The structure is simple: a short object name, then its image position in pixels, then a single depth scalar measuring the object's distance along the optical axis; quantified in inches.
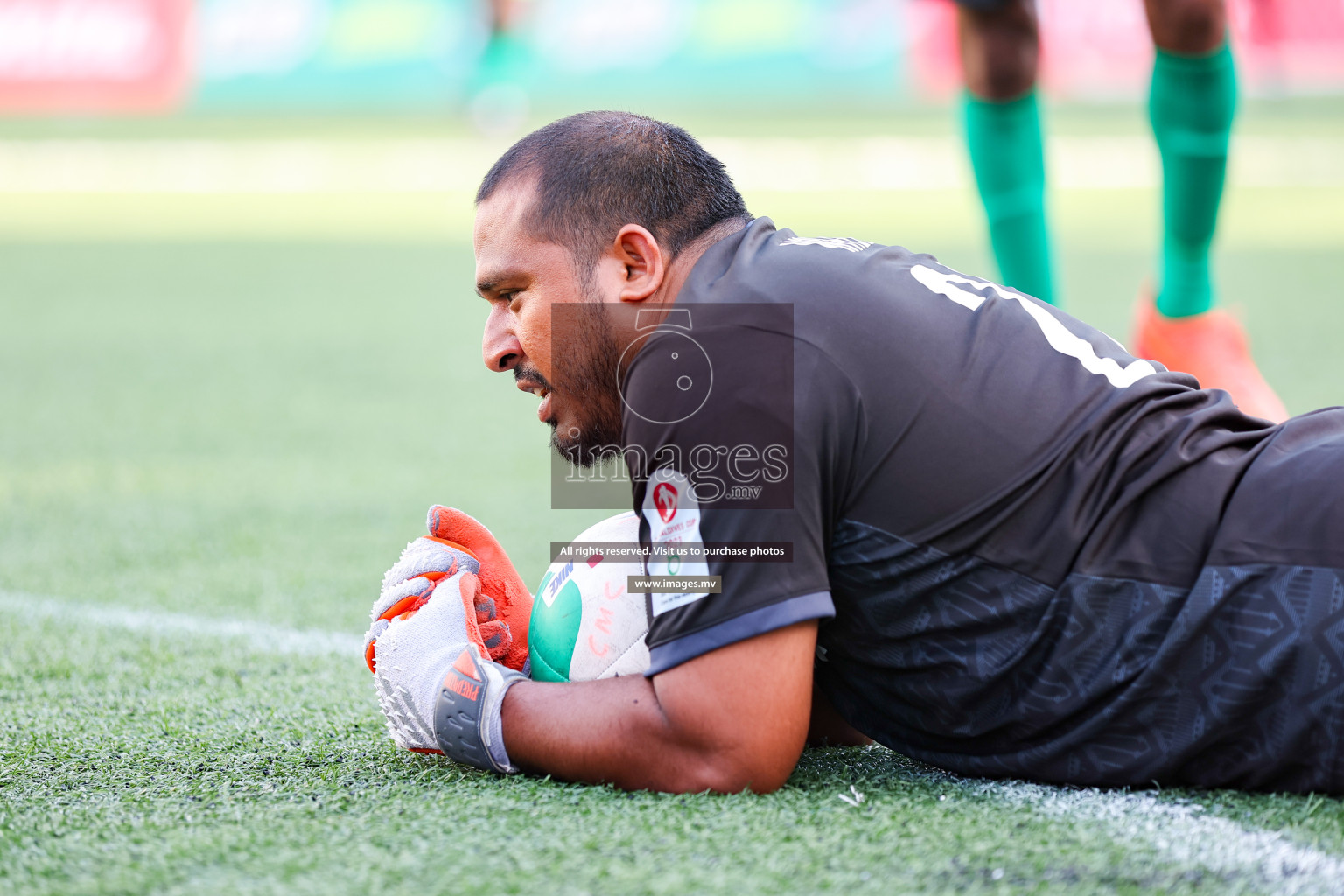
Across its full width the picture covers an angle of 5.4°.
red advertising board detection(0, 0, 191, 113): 1980.8
